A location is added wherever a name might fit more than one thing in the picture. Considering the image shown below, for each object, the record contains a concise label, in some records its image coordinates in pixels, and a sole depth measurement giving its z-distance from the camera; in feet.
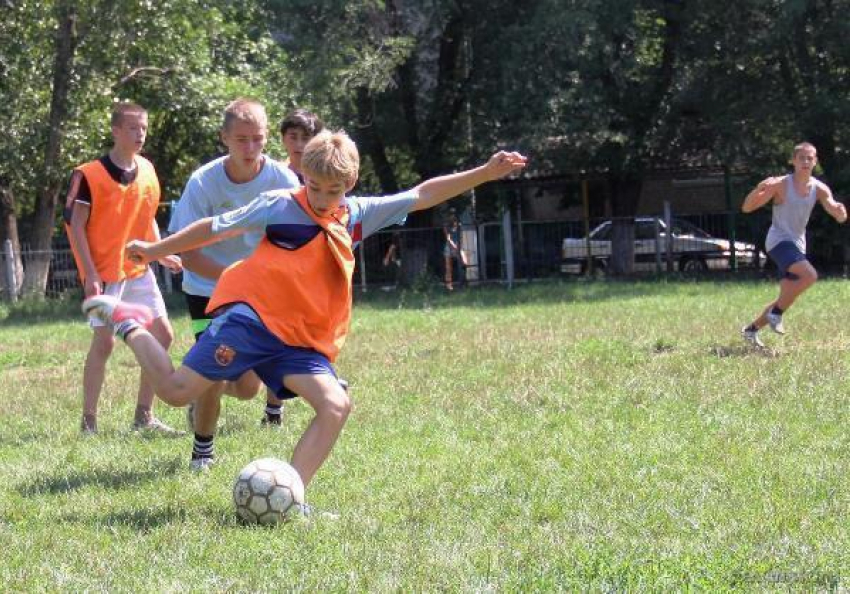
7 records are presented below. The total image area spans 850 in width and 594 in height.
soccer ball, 17.22
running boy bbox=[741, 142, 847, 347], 38.24
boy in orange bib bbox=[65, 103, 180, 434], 25.86
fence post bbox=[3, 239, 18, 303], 89.97
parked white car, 88.99
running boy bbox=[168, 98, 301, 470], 22.11
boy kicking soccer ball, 17.93
